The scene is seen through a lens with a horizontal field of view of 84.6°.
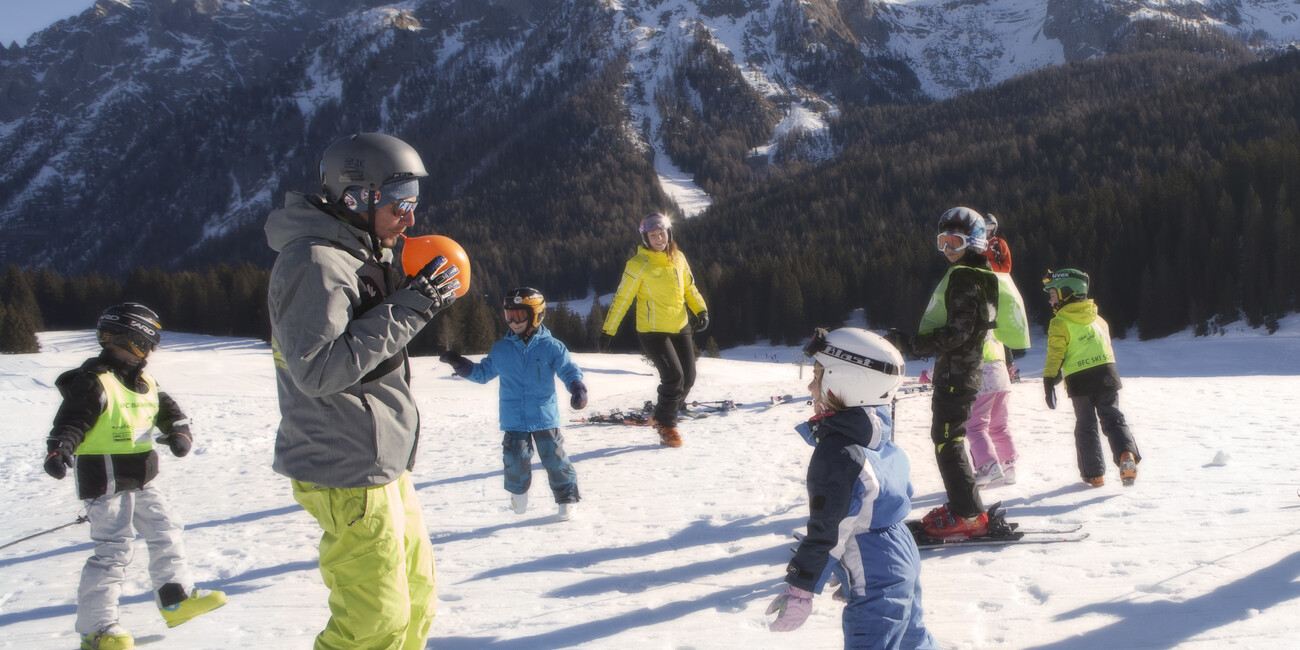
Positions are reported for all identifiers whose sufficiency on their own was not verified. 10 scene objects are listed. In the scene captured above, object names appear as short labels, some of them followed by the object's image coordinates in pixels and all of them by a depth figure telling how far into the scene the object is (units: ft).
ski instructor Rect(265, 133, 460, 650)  7.62
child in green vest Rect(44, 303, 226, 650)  12.26
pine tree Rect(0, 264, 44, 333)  174.60
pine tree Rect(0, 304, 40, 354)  113.70
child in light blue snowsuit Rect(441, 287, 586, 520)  18.35
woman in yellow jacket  24.25
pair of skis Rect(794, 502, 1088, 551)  14.38
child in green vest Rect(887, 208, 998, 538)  14.29
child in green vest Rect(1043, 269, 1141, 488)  18.35
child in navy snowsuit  8.53
